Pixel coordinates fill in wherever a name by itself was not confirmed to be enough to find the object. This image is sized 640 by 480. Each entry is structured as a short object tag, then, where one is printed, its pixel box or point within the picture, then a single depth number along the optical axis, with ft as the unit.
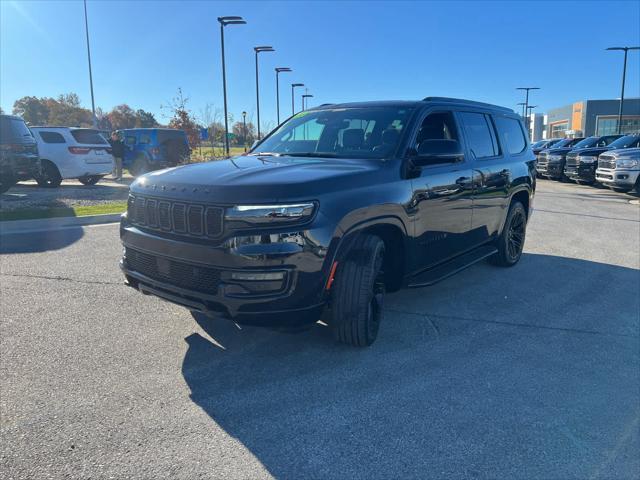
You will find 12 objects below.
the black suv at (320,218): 10.23
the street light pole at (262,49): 90.94
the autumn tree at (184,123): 100.95
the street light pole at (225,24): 70.03
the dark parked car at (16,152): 38.45
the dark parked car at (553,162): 69.26
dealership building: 224.33
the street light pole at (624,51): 99.82
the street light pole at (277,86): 114.01
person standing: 58.18
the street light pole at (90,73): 111.24
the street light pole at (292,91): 134.51
